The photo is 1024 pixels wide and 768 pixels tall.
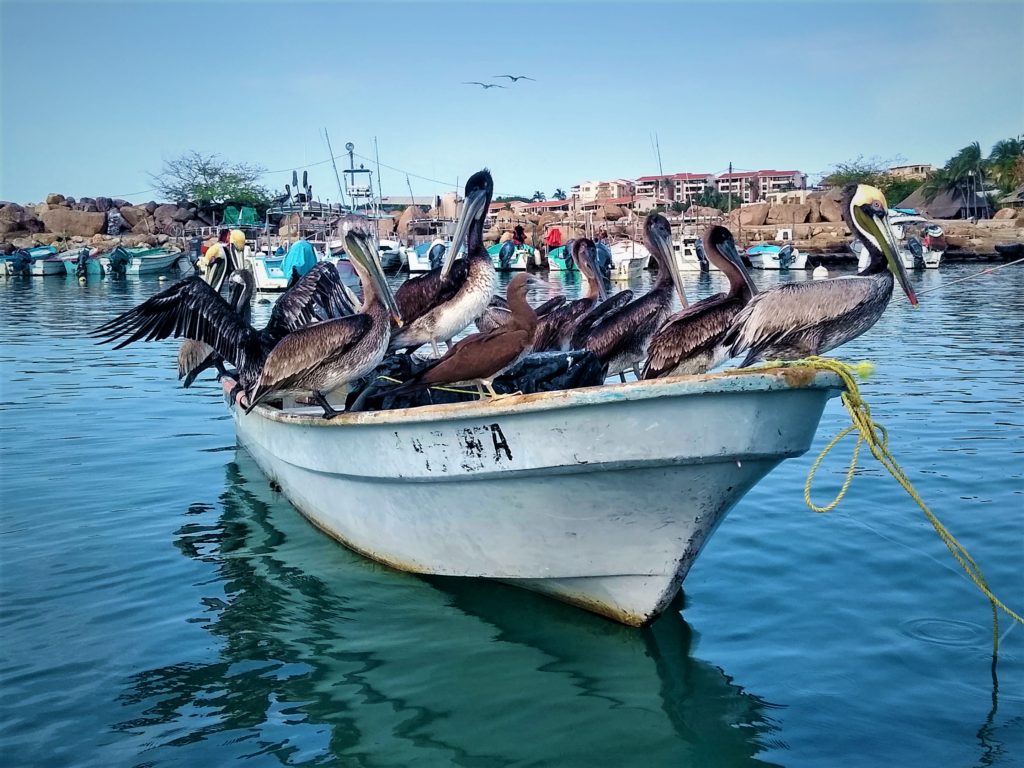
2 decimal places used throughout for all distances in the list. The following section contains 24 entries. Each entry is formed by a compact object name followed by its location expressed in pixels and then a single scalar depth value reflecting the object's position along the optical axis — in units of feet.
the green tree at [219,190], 267.72
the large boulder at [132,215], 244.42
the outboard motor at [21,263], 165.27
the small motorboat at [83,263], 152.35
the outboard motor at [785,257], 153.79
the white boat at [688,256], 155.22
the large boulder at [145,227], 236.90
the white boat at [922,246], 141.08
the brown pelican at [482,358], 17.26
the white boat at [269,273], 122.52
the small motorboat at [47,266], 164.86
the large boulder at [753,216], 217.56
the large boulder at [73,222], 230.68
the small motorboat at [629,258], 139.65
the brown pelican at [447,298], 25.81
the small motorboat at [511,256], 158.30
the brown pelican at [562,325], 28.33
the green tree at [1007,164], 216.54
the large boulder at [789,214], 213.25
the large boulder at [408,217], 234.99
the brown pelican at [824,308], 20.24
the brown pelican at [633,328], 26.43
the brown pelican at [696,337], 22.84
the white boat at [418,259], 153.48
